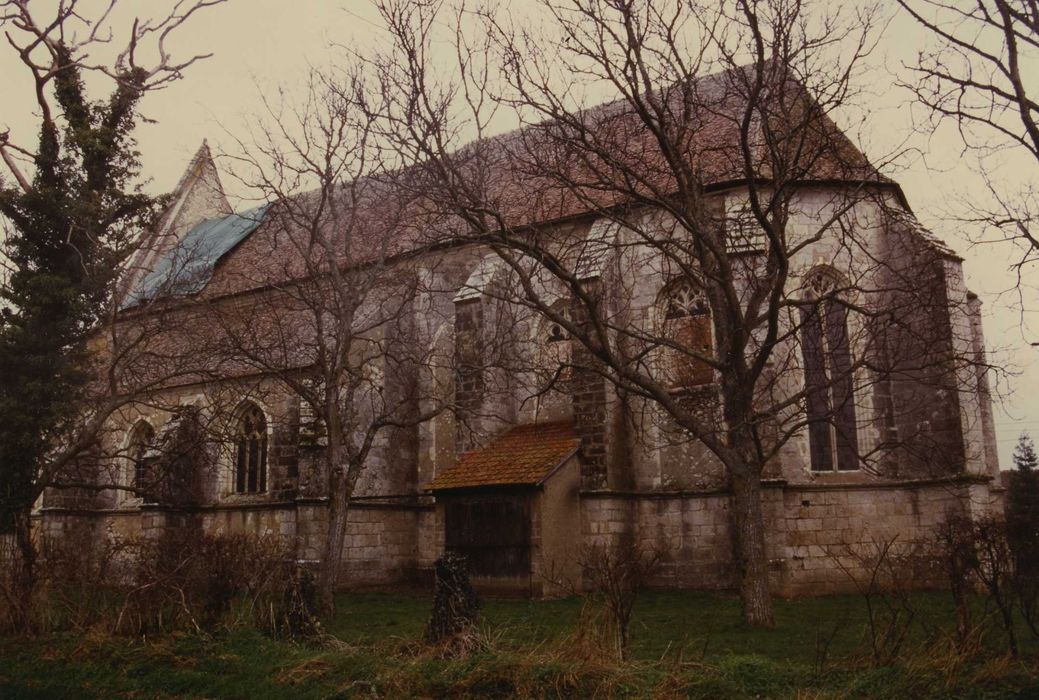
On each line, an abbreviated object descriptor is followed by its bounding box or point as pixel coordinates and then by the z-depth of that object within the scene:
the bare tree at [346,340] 14.93
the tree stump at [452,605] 9.07
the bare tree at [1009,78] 9.41
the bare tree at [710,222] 10.89
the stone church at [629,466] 15.91
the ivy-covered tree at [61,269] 14.82
